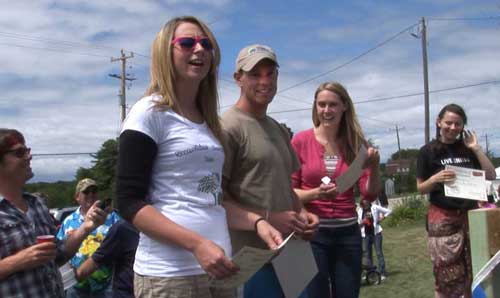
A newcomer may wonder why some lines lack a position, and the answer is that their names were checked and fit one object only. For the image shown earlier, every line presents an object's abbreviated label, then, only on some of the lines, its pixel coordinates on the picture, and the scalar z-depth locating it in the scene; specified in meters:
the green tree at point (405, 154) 83.81
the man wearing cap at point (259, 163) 2.93
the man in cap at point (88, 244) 5.06
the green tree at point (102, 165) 41.31
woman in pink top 3.86
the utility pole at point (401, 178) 59.13
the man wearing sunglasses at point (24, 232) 3.06
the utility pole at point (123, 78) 39.16
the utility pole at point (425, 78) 30.97
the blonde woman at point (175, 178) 2.11
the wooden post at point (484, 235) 2.53
